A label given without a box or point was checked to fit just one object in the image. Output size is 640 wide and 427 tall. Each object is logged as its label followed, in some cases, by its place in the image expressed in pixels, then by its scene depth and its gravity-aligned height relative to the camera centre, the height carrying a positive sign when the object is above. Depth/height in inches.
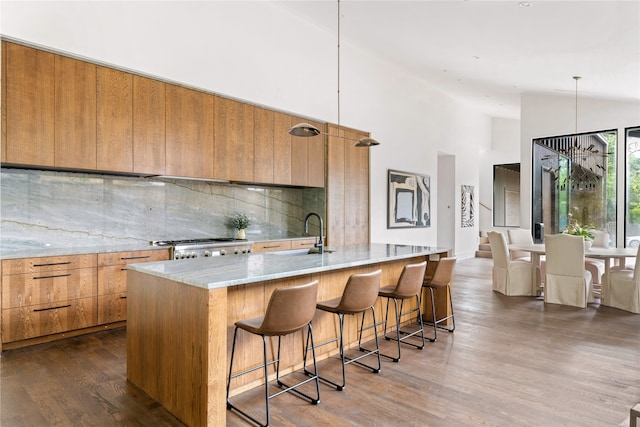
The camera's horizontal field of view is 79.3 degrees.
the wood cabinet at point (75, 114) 141.3 +36.7
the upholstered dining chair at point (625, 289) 190.5 -38.9
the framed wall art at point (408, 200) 301.3 +10.2
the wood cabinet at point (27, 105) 129.6 +36.8
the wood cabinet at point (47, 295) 129.0 -29.6
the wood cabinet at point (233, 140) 189.6 +36.4
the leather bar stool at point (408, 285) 128.6 -24.9
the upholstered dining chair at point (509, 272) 232.7 -36.3
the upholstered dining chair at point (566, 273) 202.1 -32.8
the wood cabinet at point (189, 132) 171.9 +36.6
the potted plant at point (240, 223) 209.9 -6.2
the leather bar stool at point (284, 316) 88.3 -24.6
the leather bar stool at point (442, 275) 148.2 -24.5
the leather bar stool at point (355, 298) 109.0 -25.0
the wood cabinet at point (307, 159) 227.0 +31.8
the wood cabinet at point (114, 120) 151.2 +36.6
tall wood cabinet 244.5 +14.7
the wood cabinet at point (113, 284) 148.6 -28.3
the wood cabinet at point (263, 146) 206.4 +35.9
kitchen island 84.0 -27.0
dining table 203.8 -22.7
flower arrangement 225.8 -11.5
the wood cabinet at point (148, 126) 160.9 +36.4
